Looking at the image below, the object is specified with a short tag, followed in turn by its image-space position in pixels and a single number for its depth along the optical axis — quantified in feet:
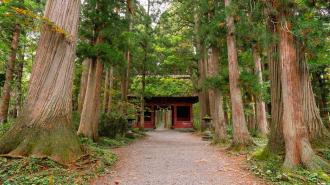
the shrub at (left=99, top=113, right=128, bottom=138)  38.96
